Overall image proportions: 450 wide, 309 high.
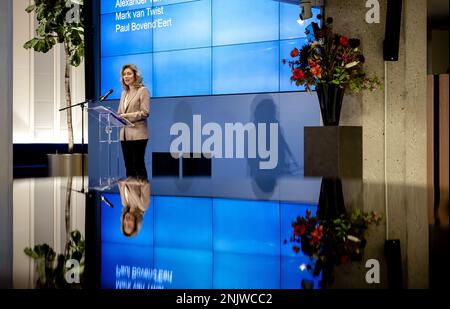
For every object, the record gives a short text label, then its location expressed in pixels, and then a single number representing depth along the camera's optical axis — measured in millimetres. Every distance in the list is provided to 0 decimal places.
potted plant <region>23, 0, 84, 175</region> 10898
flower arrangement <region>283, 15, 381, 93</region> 5945
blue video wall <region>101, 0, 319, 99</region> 7727
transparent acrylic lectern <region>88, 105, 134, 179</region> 8944
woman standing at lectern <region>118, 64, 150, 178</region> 6801
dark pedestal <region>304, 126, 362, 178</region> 5953
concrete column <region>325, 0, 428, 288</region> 6090
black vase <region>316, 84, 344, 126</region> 5984
